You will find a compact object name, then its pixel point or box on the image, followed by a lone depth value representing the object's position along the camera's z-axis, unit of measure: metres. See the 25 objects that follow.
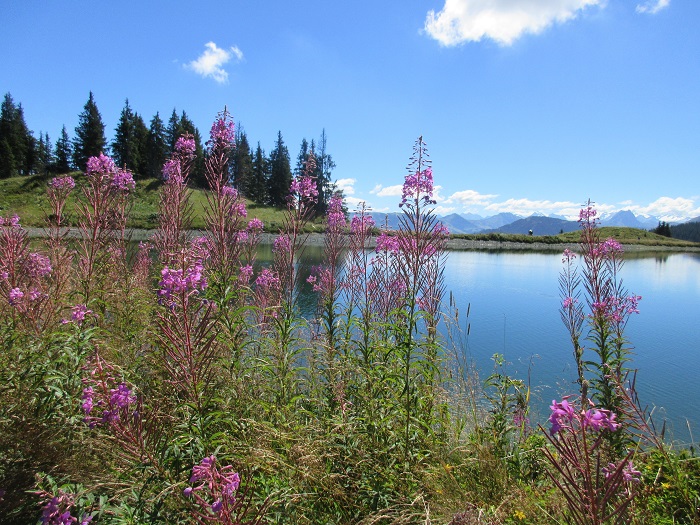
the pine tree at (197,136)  59.49
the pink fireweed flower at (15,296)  3.46
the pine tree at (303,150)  81.06
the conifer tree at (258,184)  76.06
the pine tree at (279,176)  74.69
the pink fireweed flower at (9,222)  4.57
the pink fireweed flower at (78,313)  2.79
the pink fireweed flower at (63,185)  5.28
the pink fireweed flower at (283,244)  5.04
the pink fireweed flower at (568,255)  7.59
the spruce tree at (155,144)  64.81
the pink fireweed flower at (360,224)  6.47
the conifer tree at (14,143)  59.84
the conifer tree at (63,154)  65.56
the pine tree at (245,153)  66.89
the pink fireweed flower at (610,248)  5.81
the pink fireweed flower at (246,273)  6.42
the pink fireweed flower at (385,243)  6.18
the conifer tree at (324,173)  71.64
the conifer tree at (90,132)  60.34
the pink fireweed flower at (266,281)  6.40
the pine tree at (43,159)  66.69
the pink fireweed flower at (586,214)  6.03
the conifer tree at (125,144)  60.44
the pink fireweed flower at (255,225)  6.76
